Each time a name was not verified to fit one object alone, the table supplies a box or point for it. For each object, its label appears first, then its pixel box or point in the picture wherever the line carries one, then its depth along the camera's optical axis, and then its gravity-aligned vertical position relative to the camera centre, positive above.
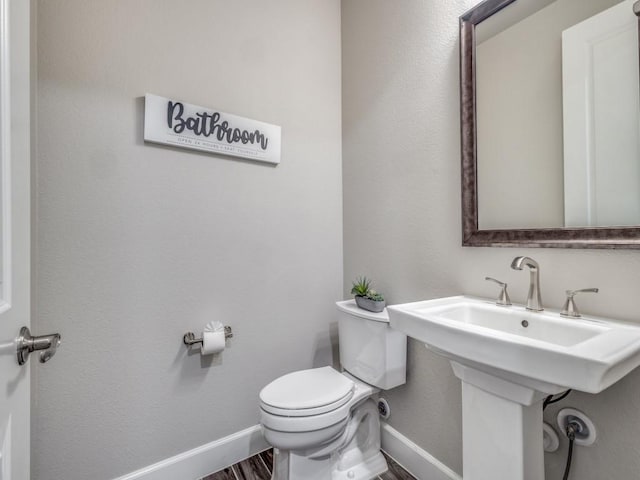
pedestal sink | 0.57 -0.28
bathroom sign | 1.25 +0.55
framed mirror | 0.82 +0.39
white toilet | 1.12 -0.69
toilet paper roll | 1.30 -0.45
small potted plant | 1.39 -0.29
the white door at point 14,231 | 0.48 +0.03
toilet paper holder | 1.32 -0.45
